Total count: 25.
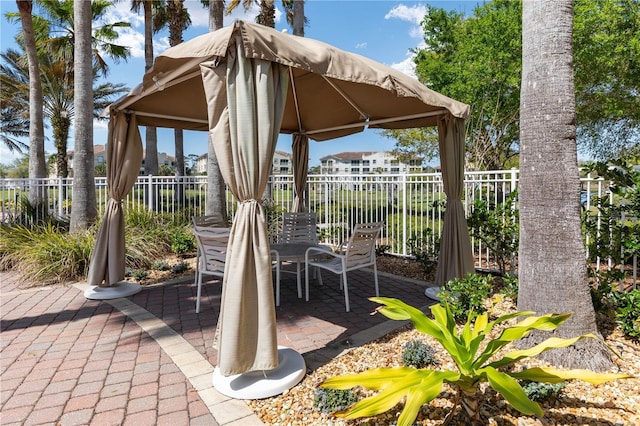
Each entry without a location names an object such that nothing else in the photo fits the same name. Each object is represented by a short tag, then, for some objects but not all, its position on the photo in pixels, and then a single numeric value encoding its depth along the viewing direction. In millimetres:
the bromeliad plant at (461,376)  1787
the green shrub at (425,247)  6002
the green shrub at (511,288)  3577
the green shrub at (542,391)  2256
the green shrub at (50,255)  5391
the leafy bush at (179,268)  5938
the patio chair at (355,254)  4227
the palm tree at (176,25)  13418
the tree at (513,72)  9859
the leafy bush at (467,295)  3443
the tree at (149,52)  14039
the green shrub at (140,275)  5434
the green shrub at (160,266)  5970
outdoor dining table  4555
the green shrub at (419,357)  2809
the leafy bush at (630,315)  3041
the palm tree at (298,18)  9047
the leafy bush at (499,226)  4918
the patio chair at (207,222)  5247
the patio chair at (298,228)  5984
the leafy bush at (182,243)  7092
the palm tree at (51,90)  17875
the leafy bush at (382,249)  7316
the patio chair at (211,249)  4008
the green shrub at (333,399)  2250
